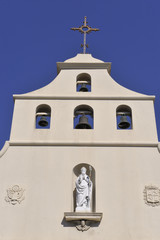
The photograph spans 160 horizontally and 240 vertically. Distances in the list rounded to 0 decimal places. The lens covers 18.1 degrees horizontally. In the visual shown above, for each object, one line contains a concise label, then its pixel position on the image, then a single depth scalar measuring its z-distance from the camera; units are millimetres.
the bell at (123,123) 14938
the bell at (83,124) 14758
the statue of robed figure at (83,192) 12836
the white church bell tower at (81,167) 12484
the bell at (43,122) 15117
